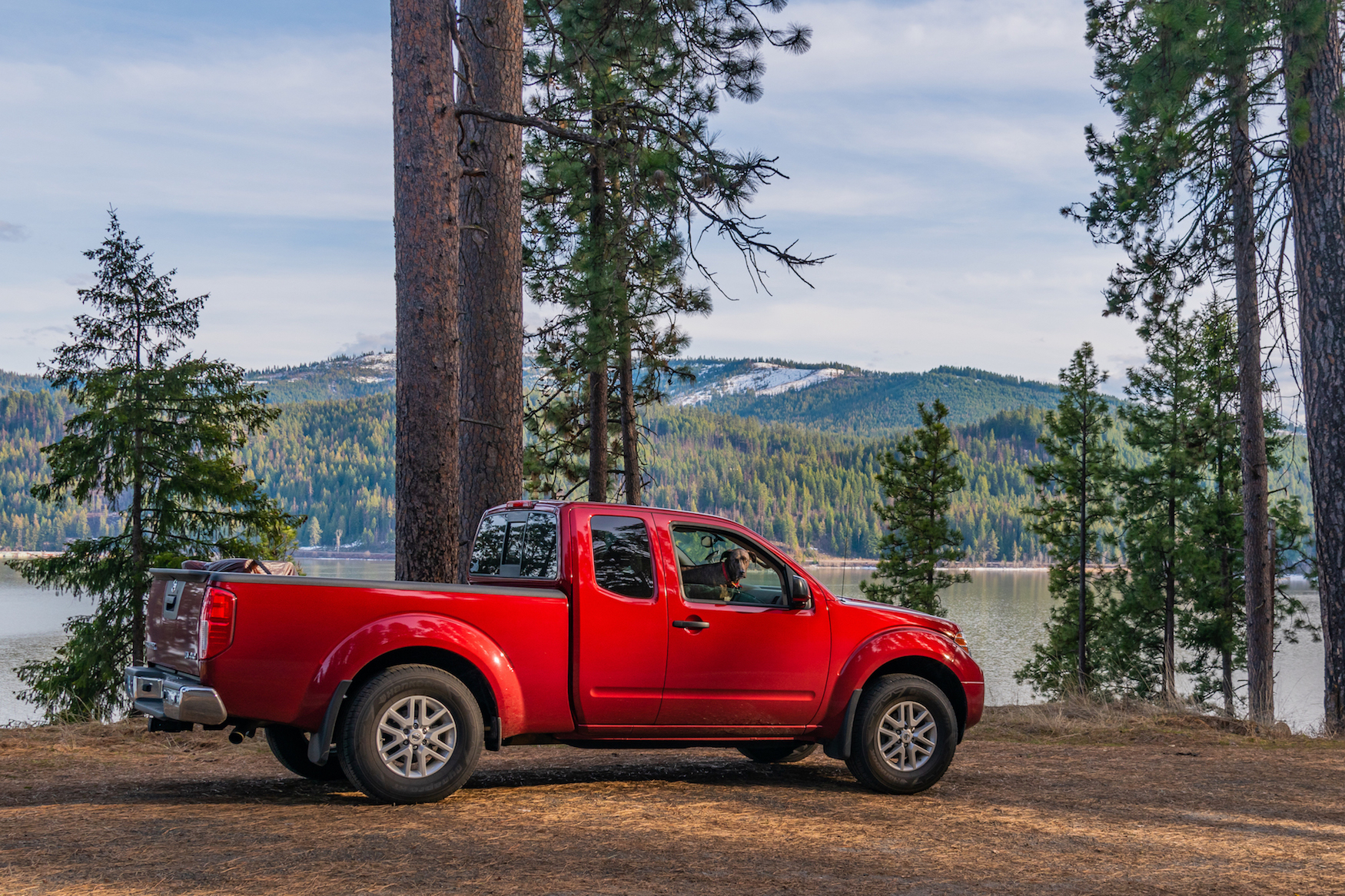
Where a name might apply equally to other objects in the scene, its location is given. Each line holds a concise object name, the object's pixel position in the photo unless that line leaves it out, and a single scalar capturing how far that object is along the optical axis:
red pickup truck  6.14
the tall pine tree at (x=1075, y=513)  40.84
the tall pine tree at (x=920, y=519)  42.06
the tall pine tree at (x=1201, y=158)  11.80
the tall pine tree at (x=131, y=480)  24.06
